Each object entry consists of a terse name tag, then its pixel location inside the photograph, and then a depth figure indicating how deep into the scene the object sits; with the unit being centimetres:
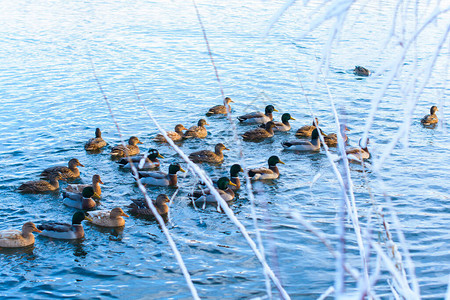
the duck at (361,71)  1841
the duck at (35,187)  1007
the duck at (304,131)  1370
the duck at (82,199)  976
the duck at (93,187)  1018
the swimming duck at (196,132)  1303
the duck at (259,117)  1492
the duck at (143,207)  953
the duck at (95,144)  1207
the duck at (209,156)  1166
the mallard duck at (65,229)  865
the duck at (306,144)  1274
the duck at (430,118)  1422
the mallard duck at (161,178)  1102
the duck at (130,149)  1192
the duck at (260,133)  1347
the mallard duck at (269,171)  1062
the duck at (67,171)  1072
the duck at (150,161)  1142
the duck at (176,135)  1272
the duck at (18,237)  822
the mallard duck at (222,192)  1031
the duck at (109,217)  909
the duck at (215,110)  1462
